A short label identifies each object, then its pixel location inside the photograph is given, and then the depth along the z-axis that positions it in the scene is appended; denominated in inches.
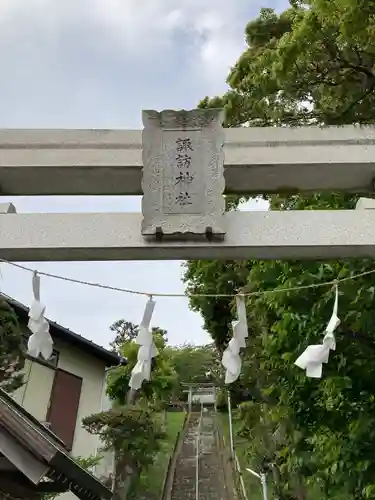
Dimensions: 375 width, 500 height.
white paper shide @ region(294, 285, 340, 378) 144.6
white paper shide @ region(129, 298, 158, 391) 156.9
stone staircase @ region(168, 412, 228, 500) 712.4
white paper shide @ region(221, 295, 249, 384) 156.6
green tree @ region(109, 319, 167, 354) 1520.7
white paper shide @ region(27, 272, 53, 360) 154.4
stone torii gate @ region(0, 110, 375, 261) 149.0
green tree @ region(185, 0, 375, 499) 227.6
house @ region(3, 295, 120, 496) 546.3
